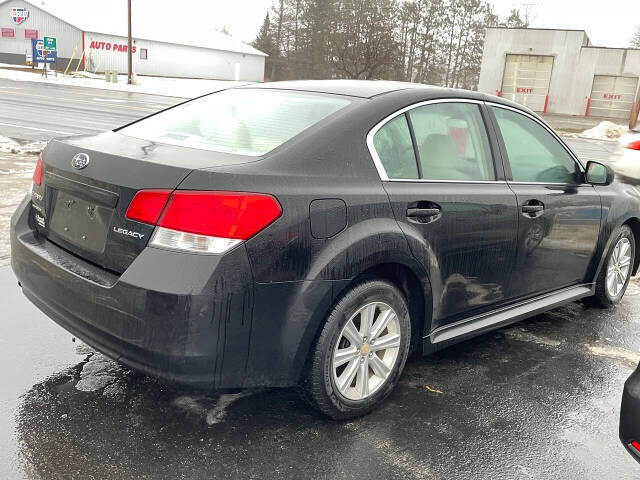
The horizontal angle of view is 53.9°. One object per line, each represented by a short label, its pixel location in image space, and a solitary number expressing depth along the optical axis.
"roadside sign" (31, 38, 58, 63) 40.41
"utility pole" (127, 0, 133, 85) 39.88
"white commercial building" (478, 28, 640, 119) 42.34
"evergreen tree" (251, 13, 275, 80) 78.04
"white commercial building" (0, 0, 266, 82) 53.66
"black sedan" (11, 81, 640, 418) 2.51
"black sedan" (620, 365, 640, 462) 2.25
